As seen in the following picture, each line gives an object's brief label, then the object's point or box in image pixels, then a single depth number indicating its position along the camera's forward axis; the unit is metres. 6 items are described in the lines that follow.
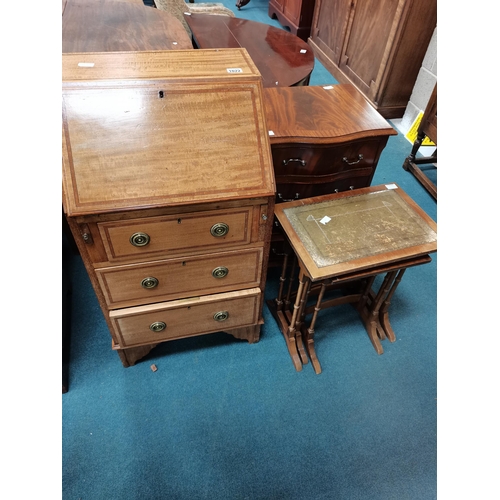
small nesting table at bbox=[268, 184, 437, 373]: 1.45
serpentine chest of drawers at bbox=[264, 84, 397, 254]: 1.67
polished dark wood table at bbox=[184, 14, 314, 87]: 2.39
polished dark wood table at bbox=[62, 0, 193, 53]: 2.16
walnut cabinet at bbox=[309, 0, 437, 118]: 3.08
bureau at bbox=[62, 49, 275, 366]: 1.13
